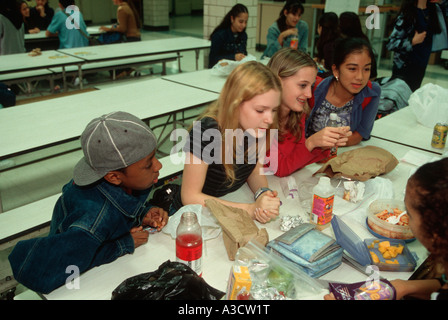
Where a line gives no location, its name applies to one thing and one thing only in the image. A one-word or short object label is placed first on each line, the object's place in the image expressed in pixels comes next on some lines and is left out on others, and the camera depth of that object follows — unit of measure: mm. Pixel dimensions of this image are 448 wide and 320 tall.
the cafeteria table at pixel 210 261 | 1250
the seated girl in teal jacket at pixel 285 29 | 5266
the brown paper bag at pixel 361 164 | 1950
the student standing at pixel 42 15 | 7515
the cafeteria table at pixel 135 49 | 5062
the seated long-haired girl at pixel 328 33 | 4656
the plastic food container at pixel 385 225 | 1503
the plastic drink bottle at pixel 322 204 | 1481
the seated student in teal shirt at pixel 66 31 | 6082
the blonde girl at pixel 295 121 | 2033
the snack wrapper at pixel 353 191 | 1805
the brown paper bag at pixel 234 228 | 1373
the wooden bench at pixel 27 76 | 4719
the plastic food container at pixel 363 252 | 1334
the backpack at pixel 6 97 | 3801
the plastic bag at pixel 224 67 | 4130
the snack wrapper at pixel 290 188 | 1863
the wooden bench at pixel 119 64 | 5559
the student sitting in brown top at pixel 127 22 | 6605
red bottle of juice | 1208
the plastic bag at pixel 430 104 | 2794
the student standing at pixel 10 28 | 5039
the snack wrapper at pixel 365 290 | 1132
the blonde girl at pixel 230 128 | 1732
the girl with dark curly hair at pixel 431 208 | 994
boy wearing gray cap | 1196
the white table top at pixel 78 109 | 2562
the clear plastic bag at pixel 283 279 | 1205
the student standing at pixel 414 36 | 3971
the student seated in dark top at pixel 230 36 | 4871
